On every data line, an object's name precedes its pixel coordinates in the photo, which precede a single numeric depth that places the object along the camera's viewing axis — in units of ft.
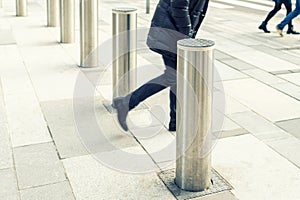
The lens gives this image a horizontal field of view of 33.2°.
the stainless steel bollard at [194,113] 11.98
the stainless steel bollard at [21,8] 38.81
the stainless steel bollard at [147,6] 42.56
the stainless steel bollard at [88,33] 23.94
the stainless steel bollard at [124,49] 17.80
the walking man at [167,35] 14.52
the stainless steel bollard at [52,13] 33.19
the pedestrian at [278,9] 32.94
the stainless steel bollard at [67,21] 28.48
